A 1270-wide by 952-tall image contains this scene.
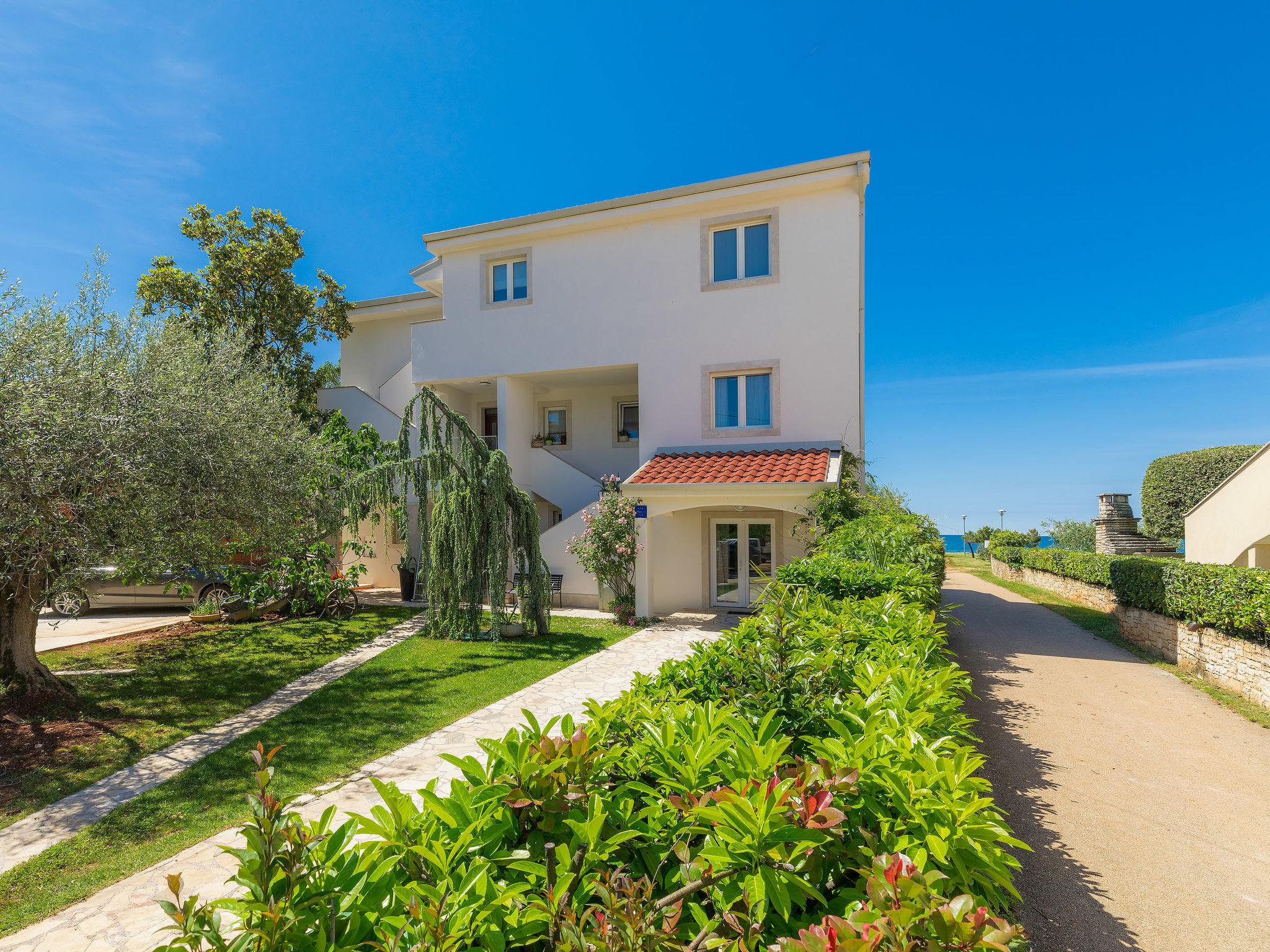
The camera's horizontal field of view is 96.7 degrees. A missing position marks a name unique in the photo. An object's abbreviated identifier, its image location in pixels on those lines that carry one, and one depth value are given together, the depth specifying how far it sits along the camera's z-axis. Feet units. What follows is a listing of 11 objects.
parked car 47.83
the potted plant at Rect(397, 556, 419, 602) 58.08
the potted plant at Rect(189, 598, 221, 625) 45.21
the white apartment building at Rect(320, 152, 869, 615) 46.24
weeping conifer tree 39.55
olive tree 22.71
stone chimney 75.10
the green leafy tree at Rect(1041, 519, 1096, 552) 92.79
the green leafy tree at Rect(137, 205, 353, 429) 62.49
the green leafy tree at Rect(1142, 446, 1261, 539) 81.56
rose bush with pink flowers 47.83
